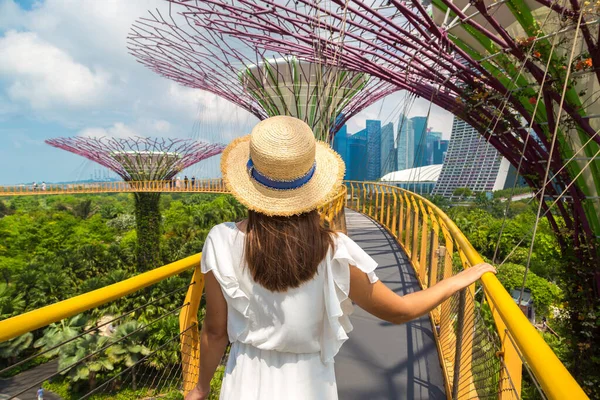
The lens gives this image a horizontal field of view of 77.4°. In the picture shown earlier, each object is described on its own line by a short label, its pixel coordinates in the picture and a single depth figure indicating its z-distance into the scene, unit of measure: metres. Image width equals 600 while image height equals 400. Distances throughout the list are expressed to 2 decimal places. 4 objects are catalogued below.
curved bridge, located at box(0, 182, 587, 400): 1.10
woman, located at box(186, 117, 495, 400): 1.07
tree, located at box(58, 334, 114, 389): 12.63
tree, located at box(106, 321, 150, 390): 13.52
